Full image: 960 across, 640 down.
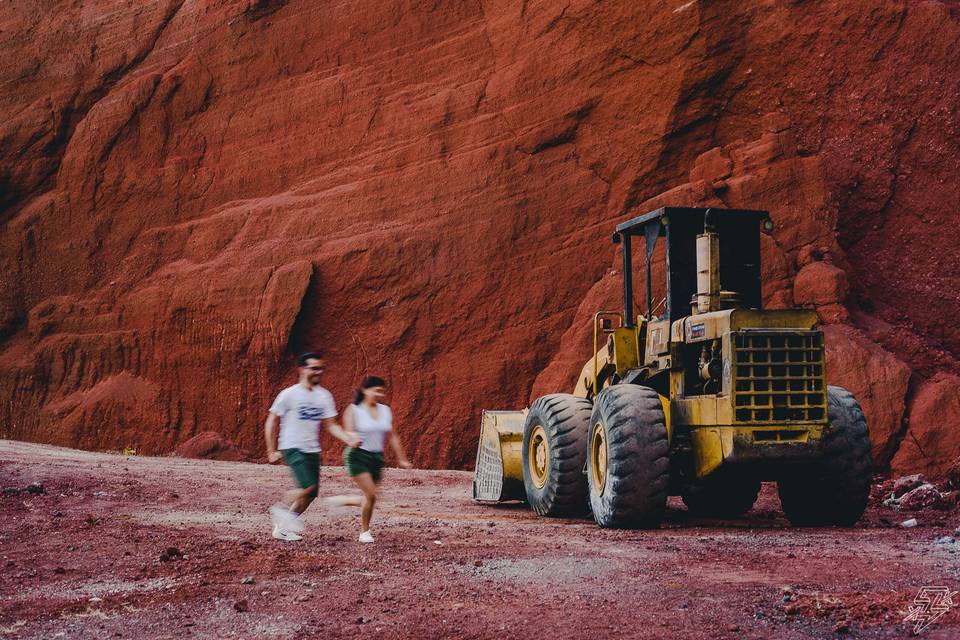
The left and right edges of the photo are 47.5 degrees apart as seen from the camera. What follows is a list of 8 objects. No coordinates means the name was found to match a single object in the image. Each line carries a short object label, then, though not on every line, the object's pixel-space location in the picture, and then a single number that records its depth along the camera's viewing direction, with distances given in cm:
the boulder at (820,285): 1836
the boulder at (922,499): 1273
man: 940
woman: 950
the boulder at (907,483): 1422
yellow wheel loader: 1043
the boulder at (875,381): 1673
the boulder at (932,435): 1636
